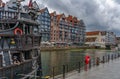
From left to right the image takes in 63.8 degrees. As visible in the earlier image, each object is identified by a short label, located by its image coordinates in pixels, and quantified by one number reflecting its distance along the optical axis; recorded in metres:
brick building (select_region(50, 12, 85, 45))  46.54
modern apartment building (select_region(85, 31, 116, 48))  66.30
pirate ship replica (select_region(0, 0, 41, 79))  6.75
